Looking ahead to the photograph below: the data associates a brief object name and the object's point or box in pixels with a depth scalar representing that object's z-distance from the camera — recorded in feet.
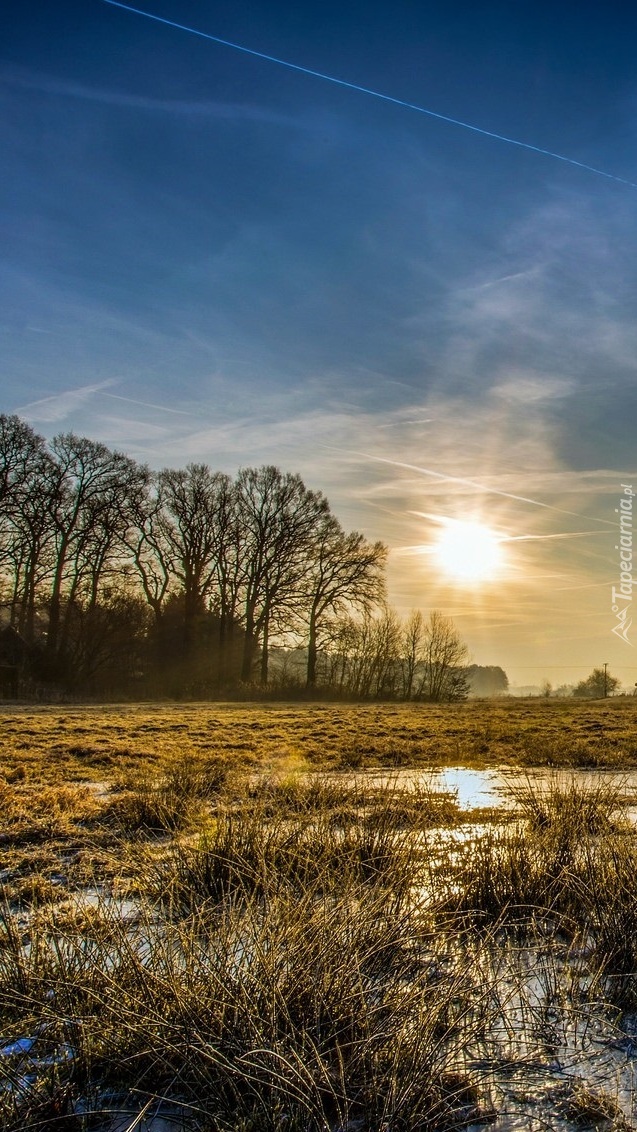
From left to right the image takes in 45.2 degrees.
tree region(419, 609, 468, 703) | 165.62
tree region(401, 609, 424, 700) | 169.78
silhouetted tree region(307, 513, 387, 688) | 148.15
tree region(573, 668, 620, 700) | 215.28
